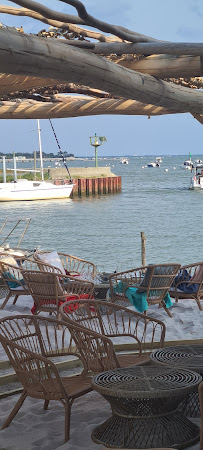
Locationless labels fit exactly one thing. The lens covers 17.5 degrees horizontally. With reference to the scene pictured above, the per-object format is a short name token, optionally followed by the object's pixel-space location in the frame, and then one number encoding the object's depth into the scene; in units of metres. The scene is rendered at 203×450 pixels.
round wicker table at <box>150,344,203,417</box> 4.09
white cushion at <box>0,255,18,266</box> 9.77
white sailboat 54.78
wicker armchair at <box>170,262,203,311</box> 7.86
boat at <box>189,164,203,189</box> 65.06
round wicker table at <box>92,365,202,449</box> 3.53
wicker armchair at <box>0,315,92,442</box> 3.85
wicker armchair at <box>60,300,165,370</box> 4.30
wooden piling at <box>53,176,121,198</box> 59.81
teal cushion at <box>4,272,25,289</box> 7.87
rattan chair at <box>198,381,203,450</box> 3.10
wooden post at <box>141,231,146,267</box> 13.88
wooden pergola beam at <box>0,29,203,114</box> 3.03
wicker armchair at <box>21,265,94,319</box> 6.89
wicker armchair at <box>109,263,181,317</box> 7.18
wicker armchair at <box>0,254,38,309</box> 7.83
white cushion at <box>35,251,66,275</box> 8.16
